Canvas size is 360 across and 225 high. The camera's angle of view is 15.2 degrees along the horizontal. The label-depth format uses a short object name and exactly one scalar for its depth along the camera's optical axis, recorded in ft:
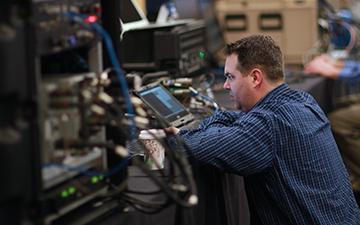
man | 14.30
